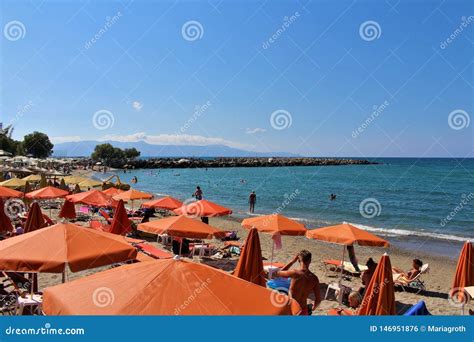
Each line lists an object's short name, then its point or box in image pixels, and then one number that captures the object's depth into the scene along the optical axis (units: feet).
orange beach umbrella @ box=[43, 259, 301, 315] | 12.57
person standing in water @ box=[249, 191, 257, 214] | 98.70
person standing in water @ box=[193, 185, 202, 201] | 83.41
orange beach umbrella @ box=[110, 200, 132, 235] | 43.34
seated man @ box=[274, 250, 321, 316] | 19.36
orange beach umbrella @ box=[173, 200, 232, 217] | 41.78
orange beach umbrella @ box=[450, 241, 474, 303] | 29.48
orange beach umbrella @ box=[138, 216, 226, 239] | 33.22
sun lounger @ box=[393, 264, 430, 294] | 35.80
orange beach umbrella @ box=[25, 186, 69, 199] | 58.03
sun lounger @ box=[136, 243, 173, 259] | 37.42
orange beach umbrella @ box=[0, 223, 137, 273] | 19.31
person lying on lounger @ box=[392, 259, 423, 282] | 35.94
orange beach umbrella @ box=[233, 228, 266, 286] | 25.55
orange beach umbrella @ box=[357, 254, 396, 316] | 22.63
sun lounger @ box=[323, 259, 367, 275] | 39.58
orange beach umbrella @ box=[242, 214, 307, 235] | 33.99
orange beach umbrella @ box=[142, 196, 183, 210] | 49.24
